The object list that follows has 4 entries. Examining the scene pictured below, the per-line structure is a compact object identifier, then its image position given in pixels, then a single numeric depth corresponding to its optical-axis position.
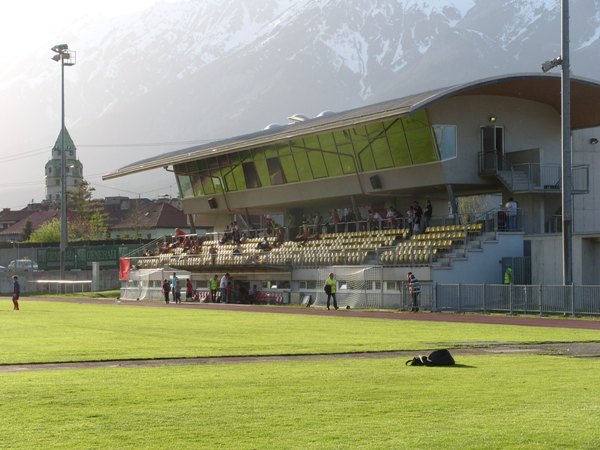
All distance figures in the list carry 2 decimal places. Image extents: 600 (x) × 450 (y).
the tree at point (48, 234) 135.38
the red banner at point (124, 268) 72.94
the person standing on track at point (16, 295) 50.12
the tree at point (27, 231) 168.35
